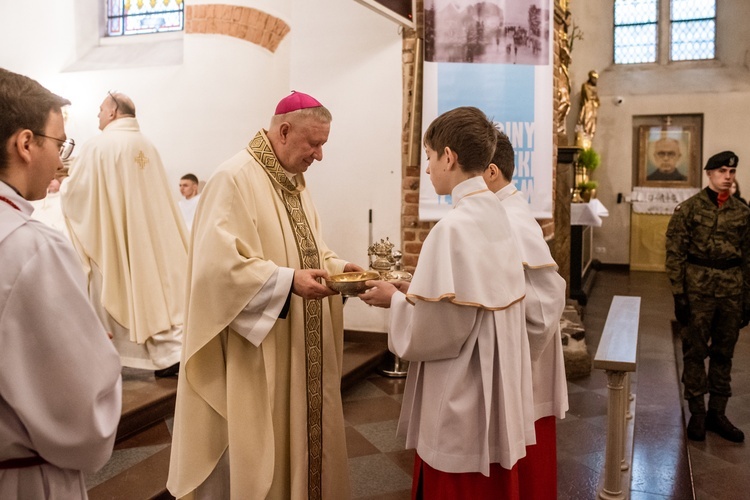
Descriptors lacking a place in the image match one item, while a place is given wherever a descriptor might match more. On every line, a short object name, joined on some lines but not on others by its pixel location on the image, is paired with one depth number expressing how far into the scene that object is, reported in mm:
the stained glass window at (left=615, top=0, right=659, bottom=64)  14719
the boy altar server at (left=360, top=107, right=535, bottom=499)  2031
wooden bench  3307
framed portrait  14125
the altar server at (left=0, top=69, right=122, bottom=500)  1248
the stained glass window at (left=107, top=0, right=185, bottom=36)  8711
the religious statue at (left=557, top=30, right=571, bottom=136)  7549
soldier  4418
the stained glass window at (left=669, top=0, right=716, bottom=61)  14320
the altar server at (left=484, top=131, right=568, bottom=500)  2594
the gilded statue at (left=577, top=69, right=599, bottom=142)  13055
